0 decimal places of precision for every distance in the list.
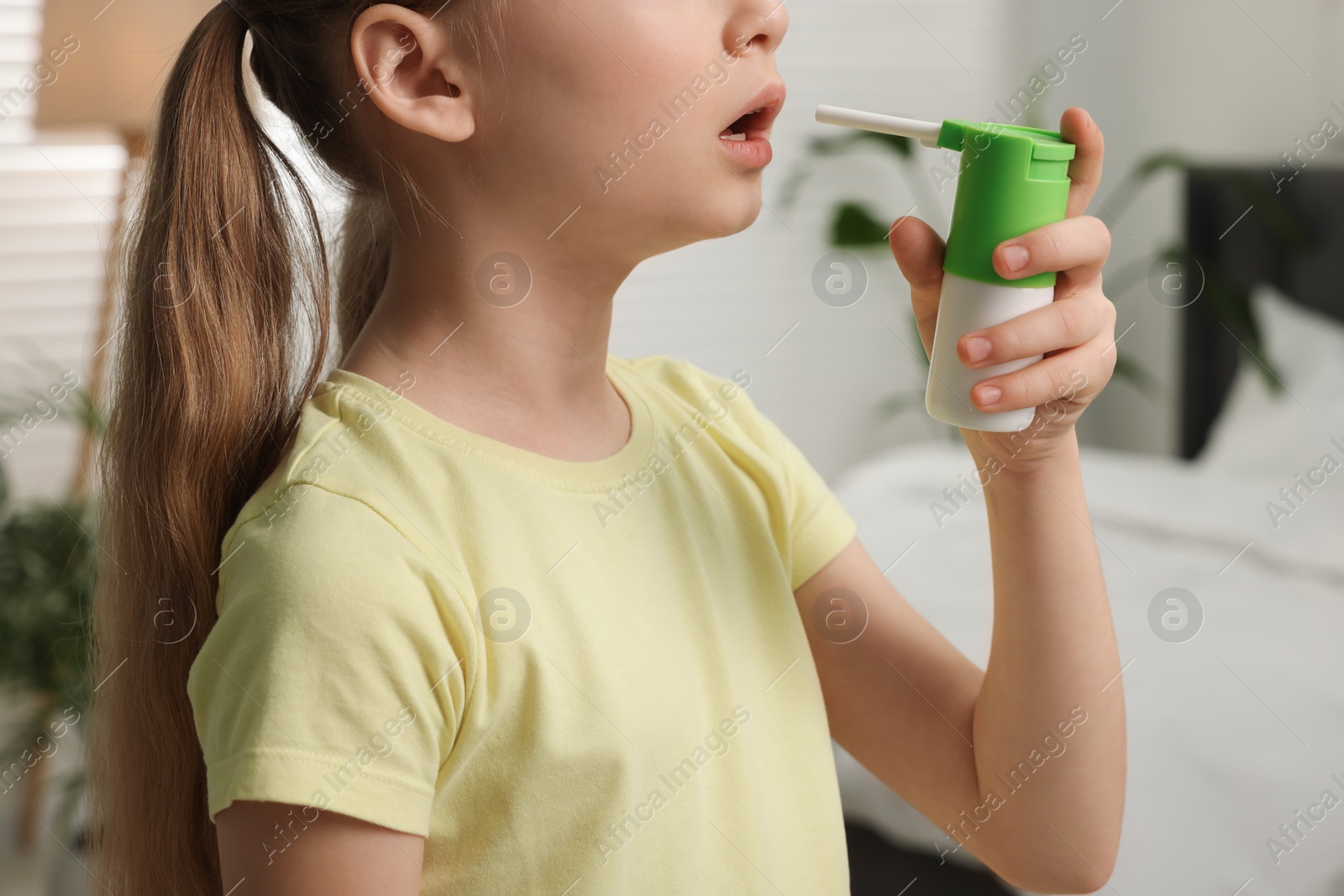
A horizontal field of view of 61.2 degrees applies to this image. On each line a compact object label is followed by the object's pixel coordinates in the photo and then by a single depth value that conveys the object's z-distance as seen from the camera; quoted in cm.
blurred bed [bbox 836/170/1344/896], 119
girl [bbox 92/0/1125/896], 50
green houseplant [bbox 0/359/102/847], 169
